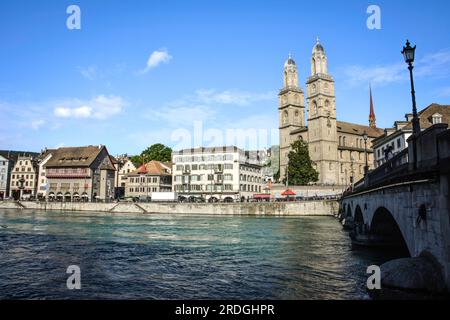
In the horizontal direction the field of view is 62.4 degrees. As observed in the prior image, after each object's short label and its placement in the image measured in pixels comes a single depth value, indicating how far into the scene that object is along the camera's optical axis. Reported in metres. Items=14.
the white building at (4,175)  128.12
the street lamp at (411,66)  13.69
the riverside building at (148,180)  115.12
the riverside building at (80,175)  113.94
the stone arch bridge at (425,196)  9.98
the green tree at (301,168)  100.12
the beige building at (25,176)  125.19
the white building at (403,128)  48.06
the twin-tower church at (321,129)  111.44
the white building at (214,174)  109.00
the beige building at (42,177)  121.68
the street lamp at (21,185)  120.12
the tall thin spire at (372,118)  166.51
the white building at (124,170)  129.75
